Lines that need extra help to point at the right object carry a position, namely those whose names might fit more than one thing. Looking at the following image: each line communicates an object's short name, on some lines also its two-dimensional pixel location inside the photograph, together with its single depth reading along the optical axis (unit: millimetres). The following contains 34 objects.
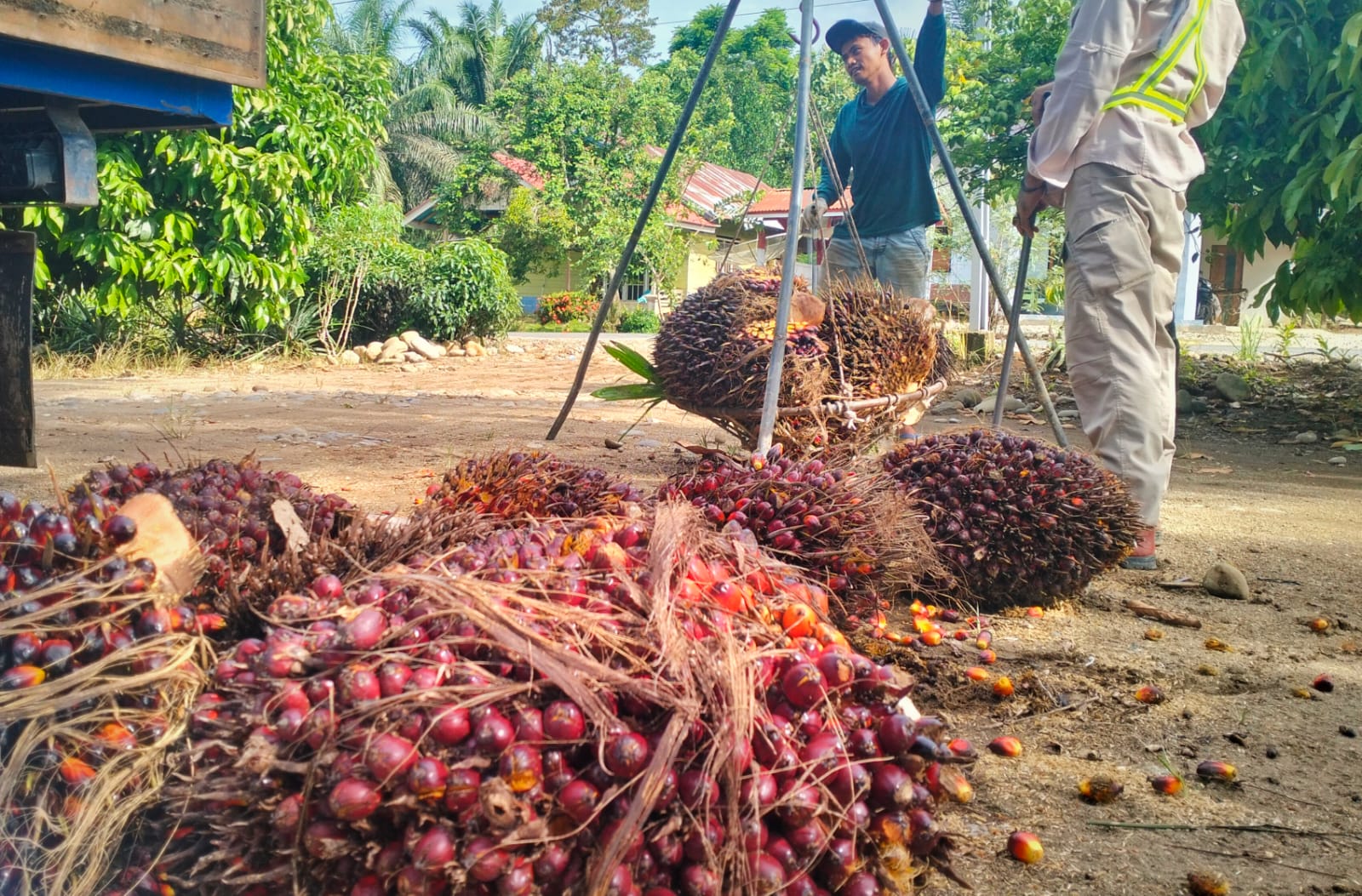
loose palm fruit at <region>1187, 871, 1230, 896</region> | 1641
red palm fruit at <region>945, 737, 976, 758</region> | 1472
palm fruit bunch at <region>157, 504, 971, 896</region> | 1184
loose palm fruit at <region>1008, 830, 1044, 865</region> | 1730
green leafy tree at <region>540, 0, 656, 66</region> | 42625
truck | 2490
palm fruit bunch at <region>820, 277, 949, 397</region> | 3912
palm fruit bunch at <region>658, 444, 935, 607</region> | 2590
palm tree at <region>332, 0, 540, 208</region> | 35125
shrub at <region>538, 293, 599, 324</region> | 24188
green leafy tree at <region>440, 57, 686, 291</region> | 23938
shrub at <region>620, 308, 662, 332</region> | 22812
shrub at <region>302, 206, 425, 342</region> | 13531
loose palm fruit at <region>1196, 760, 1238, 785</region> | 2043
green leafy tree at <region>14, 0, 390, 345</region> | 9844
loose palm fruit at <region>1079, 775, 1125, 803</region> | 1967
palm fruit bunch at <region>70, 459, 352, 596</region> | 1839
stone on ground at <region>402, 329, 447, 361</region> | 13617
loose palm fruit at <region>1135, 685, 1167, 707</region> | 2438
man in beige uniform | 3680
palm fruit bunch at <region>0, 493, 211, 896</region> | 1333
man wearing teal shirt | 4961
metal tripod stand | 3477
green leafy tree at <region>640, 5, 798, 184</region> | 37625
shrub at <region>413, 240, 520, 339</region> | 14477
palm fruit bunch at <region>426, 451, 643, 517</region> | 2637
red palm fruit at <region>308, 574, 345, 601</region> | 1547
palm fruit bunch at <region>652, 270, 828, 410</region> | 3777
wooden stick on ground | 3039
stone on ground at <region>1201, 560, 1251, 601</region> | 3330
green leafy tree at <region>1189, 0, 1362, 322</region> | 5602
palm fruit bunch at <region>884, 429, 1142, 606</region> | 2982
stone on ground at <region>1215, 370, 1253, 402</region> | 7781
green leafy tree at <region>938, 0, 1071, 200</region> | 7883
